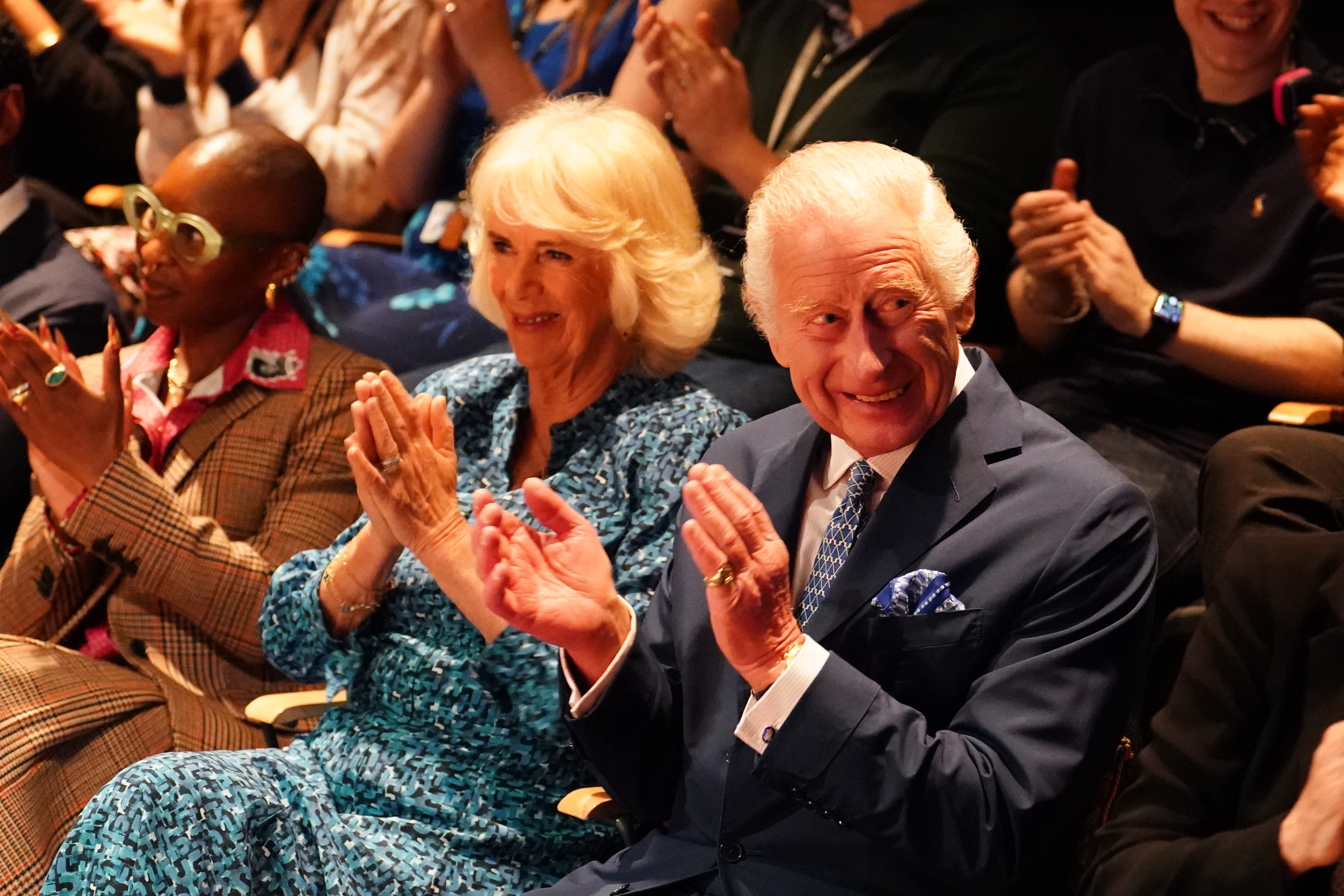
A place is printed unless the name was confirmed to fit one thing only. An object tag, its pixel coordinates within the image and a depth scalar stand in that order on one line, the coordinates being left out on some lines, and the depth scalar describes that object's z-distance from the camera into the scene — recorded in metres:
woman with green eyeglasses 4.99
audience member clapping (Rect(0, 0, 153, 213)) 8.31
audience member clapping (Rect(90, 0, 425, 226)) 7.43
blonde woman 4.13
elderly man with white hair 3.30
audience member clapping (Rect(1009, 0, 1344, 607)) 5.12
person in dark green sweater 5.92
